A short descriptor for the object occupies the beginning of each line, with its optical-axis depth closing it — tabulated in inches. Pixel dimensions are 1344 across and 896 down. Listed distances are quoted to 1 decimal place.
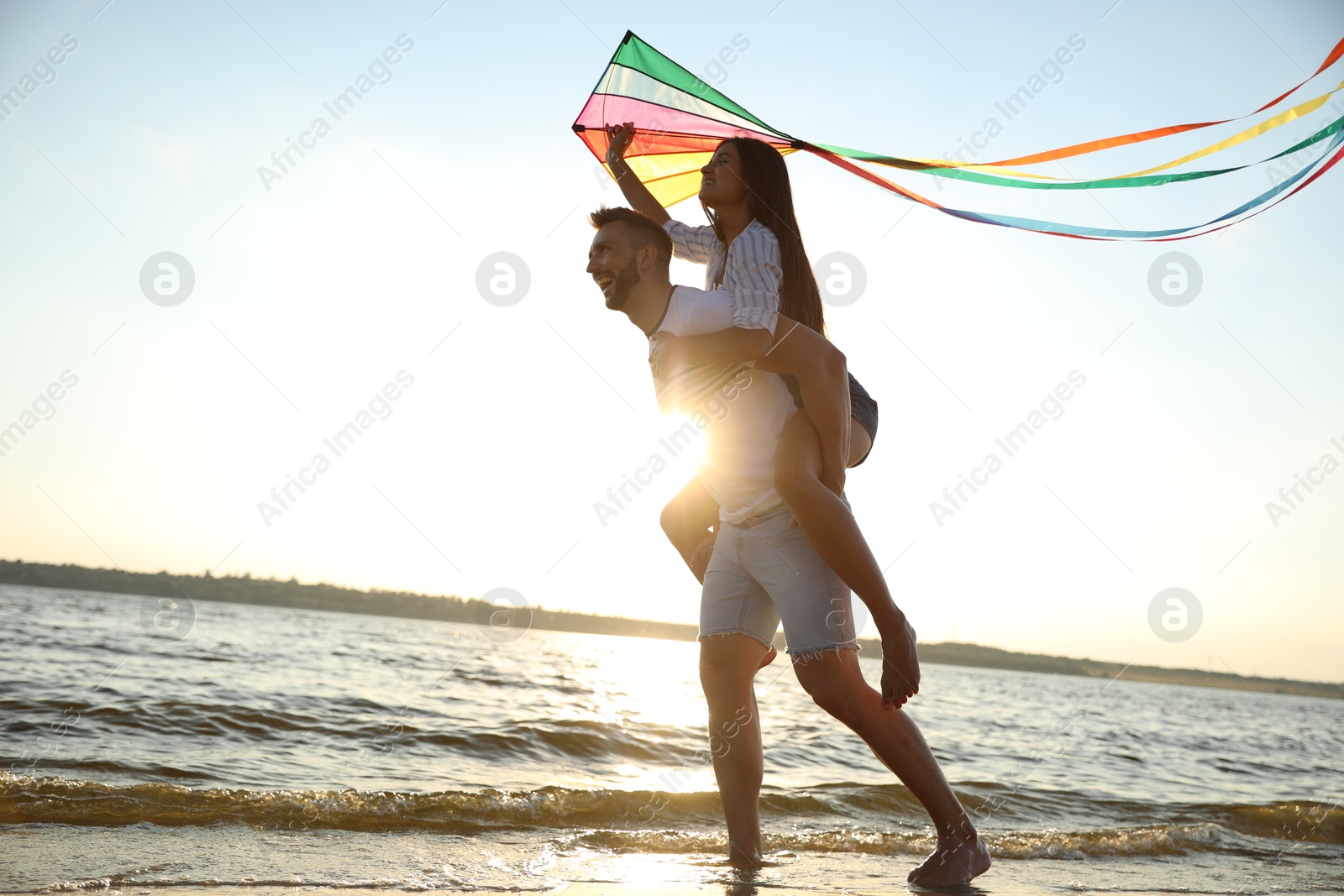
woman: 99.3
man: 103.2
